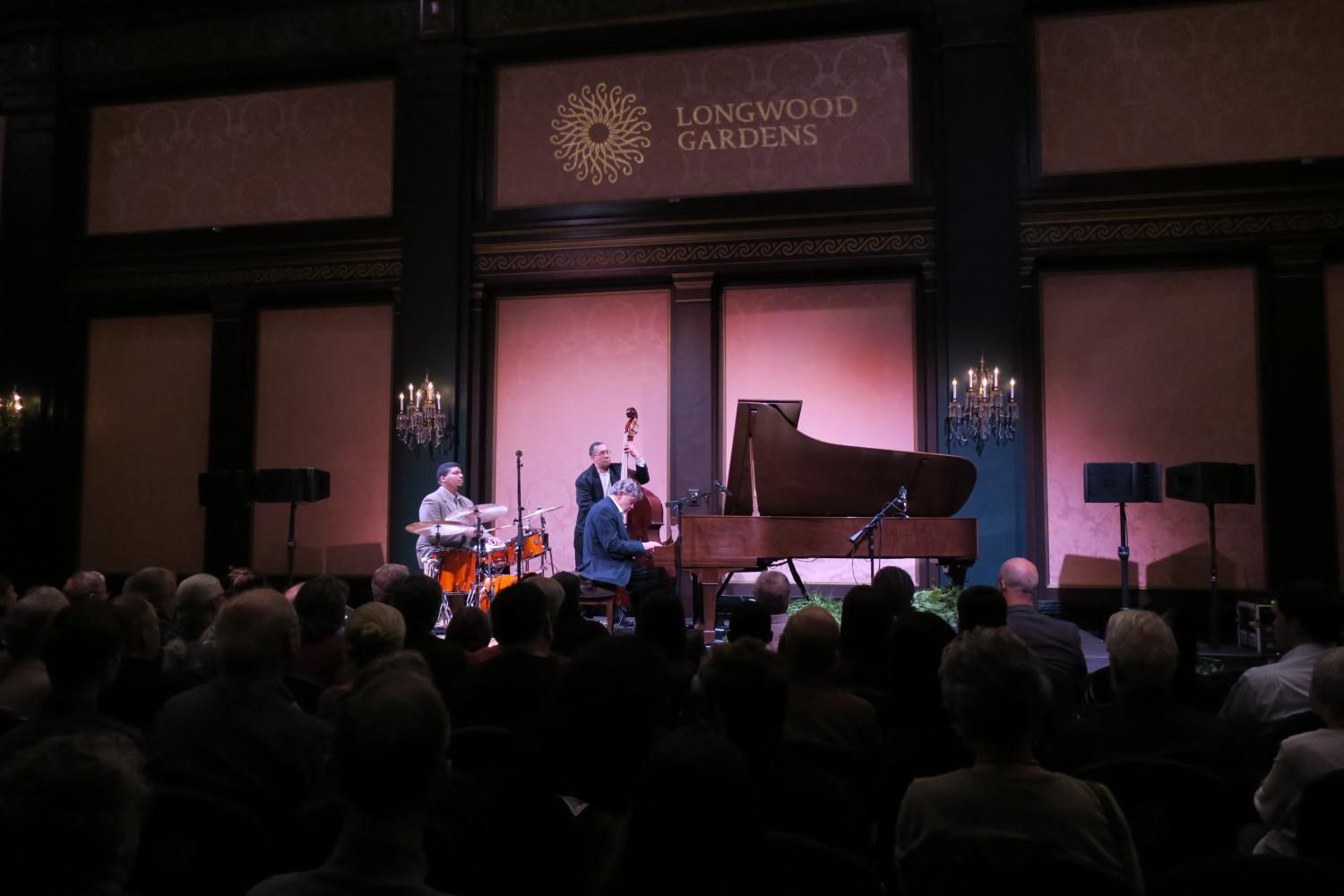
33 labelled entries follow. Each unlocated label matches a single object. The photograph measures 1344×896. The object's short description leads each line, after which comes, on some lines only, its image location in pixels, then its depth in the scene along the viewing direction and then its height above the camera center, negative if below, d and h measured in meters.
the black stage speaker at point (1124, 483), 7.41 +0.11
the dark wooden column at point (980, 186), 8.45 +2.62
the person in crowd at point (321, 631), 3.46 -0.47
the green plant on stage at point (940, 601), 7.23 -0.78
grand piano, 6.56 -0.06
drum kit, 7.75 -0.49
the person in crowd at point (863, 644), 3.34 -0.49
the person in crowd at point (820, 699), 2.55 -0.53
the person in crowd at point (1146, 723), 2.36 -0.54
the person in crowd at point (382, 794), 1.28 -0.39
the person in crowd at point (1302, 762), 2.15 -0.56
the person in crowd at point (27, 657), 2.91 -0.50
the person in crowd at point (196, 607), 3.62 -0.40
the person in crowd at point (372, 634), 2.98 -0.41
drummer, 7.78 -0.08
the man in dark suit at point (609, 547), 6.95 -0.35
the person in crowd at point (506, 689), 2.76 -0.54
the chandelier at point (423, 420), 9.13 +0.68
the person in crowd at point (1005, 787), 1.69 -0.50
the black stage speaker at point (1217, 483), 7.30 +0.11
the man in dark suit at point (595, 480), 7.87 +0.12
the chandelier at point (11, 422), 9.95 +0.71
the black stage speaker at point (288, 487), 8.41 +0.07
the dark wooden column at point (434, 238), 9.30 +2.39
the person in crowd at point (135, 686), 2.88 -0.55
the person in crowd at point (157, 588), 4.18 -0.39
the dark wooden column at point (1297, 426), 8.00 +0.58
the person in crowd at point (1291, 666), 3.03 -0.51
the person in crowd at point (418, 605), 3.54 -0.39
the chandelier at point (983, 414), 8.20 +0.68
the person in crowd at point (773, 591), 4.20 -0.40
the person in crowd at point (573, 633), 3.58 -0.49
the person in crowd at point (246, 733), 2.24 -0.54
